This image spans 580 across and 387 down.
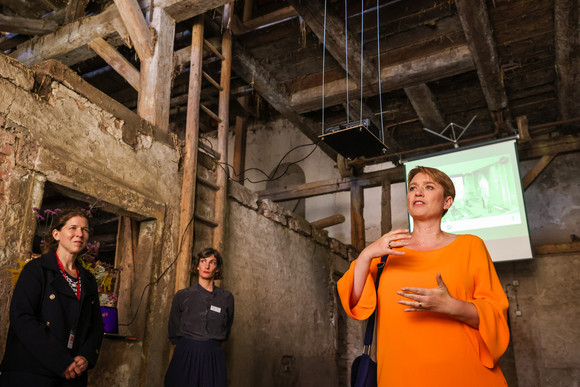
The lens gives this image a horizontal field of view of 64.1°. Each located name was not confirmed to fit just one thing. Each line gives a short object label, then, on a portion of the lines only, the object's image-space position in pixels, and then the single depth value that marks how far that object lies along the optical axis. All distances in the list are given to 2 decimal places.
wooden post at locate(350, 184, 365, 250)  7.98
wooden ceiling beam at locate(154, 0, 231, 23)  4.67
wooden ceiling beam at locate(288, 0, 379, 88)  5.15
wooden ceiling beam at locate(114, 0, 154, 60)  4.48
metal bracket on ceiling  6.92
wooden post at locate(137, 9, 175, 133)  4.37
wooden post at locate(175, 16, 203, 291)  4.14
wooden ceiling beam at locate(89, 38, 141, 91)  4.54
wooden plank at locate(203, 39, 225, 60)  5.28
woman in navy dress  3.38
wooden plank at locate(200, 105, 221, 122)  5.02
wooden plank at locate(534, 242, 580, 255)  6.72
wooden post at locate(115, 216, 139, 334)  3.89
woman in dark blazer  2.15
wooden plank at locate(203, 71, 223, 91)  5.14
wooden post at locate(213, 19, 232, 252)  4.77
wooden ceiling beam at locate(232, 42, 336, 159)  6.14
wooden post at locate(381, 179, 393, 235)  7.72
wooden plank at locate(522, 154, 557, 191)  6.93
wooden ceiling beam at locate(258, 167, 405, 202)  8.14
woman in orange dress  1.33
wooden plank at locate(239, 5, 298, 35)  5.47
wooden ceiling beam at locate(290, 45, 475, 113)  5.86
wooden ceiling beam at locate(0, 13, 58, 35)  5.35
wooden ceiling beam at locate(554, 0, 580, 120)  5.09
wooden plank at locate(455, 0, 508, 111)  4.99
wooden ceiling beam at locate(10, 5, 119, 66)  4.91
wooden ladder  4.24
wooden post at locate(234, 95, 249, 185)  7.77
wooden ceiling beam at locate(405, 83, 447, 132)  6.83
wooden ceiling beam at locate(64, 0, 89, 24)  5.52
